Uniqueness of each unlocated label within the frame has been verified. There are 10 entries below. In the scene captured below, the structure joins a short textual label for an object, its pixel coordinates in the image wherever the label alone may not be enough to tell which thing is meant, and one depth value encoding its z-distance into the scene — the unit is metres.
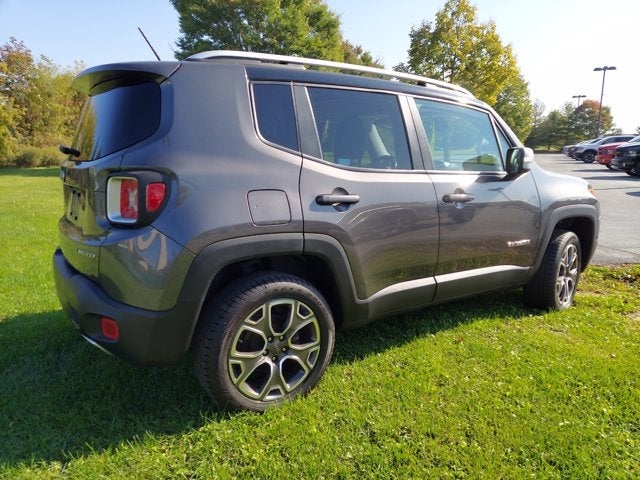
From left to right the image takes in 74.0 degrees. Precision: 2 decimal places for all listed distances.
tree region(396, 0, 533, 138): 23.77
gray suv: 1.98
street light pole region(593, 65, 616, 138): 43.00
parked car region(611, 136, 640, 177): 17.22
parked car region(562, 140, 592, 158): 33.42
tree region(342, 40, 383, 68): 36.92
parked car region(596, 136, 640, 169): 22.58
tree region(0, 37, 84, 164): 32.06
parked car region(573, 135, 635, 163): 29.23
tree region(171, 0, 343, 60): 20.55
